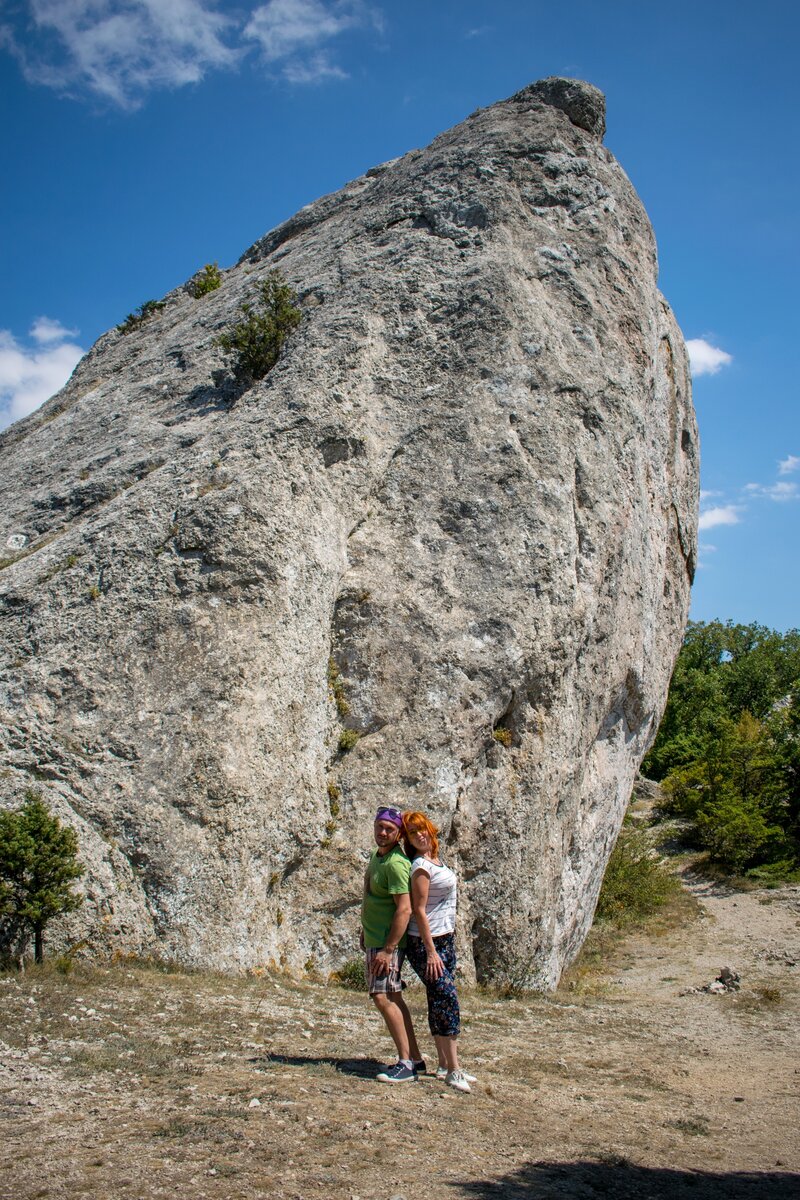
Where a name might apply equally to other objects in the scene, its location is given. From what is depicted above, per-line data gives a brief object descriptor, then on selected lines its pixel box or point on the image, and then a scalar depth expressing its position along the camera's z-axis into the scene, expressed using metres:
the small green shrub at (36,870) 6.77
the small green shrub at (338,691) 9.54
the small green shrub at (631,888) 15.04
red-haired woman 5.39
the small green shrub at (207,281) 17.05
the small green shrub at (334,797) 9.04
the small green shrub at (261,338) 11.91
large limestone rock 8.05
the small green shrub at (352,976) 8.34
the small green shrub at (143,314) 17.48
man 5.36
